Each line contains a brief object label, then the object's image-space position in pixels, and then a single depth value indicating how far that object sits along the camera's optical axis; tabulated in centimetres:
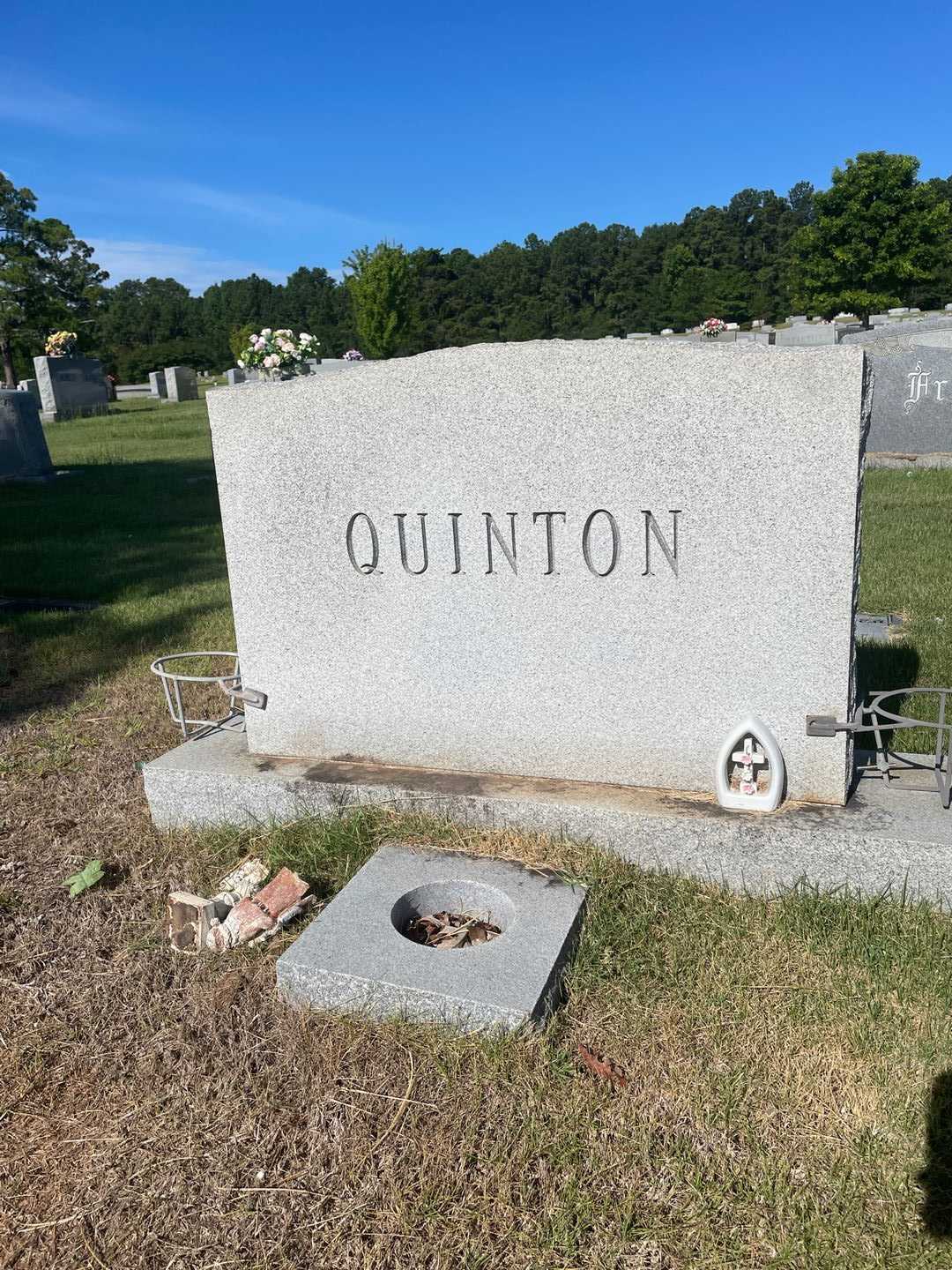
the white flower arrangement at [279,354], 1441
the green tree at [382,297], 3756
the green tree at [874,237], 3616
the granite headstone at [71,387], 2295
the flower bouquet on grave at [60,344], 2500
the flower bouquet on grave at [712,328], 1889
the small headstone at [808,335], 1686
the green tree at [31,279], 3247
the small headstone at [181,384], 2788
